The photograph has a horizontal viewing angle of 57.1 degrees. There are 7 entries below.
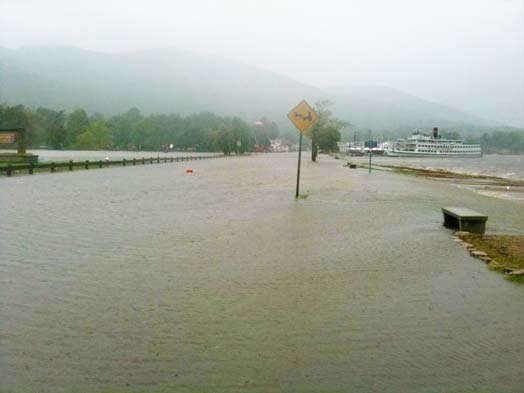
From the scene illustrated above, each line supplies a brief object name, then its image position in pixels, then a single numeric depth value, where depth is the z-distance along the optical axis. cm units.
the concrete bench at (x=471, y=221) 1191
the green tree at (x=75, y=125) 17350
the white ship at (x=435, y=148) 16525
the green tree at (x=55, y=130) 16425
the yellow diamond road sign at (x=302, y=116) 1917
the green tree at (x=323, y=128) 8512
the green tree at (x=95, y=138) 16050
